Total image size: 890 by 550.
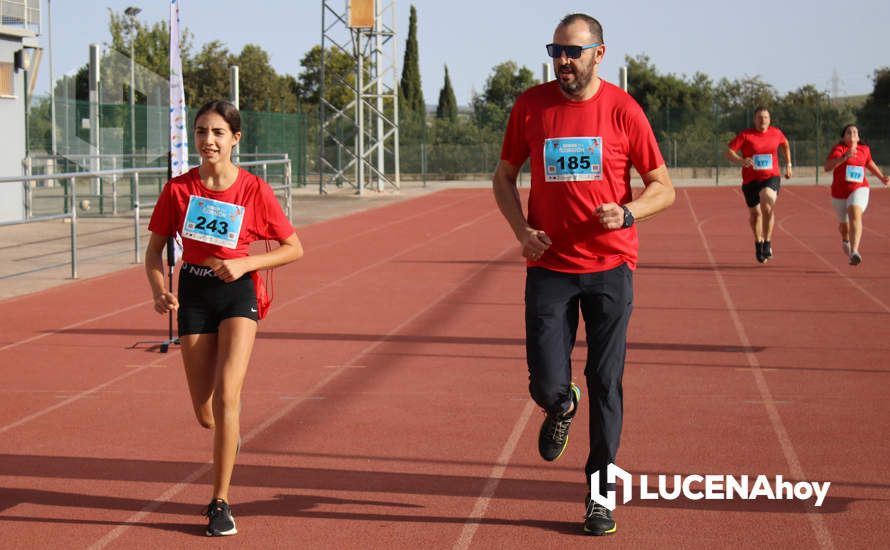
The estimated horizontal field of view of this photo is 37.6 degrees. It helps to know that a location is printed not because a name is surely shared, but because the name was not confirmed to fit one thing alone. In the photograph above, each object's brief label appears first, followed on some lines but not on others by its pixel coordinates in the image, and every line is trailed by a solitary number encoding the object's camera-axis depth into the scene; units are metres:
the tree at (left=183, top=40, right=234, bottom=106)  66.86
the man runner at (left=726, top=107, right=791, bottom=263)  17.19
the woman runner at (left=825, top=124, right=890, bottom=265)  16.20
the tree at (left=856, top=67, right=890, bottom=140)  47.72
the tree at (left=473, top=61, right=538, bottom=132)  76.81
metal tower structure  36.81
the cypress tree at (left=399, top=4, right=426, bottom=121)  78.25
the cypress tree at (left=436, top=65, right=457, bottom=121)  83.19
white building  26.77
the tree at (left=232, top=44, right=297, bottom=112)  70.31
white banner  10.80
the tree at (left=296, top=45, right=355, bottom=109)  64.56
